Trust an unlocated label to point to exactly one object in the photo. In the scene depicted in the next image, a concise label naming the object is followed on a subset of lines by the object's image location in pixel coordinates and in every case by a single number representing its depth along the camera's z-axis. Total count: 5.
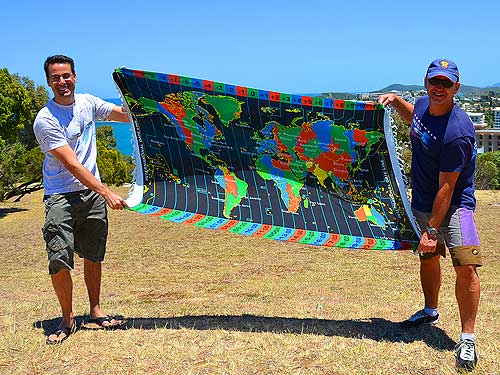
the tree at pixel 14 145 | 18.97
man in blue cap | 3.85
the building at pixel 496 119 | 137.32
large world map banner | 4.81
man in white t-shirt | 4.26
